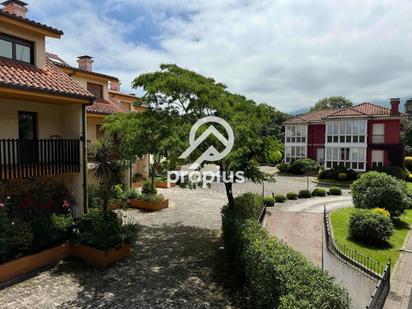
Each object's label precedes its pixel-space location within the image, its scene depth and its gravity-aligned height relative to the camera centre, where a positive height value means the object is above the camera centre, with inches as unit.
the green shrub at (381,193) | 709.3 -119.7
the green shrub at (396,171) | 1258.0 -113.6
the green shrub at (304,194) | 1032.8 -173.5
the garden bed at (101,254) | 420.8 -163.1
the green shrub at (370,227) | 574.6 -161.9
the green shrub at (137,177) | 1005.9 -118.1
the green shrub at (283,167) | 1672.0 -134.6
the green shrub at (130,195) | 784.3 -138.4
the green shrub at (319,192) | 1062.0 -171.7
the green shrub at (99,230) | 425.7 -128.5
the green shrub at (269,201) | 888.0 -171.5
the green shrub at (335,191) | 1089.4 -171.7
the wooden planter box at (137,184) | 972.6 -136.8
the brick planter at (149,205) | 746.8 -158.1
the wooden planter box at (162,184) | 1083.3 -149.8
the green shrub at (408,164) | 1487.5 -96.5
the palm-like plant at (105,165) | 487.2 -37.5
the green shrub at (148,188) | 802.0 -125.1
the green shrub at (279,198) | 961.5 -175.8
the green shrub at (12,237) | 369.7 -122.3
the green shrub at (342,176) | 1349.7 -144.5
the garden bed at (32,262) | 367.6 -160.4
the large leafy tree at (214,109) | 468.8 +58.8
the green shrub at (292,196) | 1008.9 -176.5
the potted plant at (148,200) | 748.0 -146.3
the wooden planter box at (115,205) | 701.3 -151.7
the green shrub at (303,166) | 1566.2 -120.1
